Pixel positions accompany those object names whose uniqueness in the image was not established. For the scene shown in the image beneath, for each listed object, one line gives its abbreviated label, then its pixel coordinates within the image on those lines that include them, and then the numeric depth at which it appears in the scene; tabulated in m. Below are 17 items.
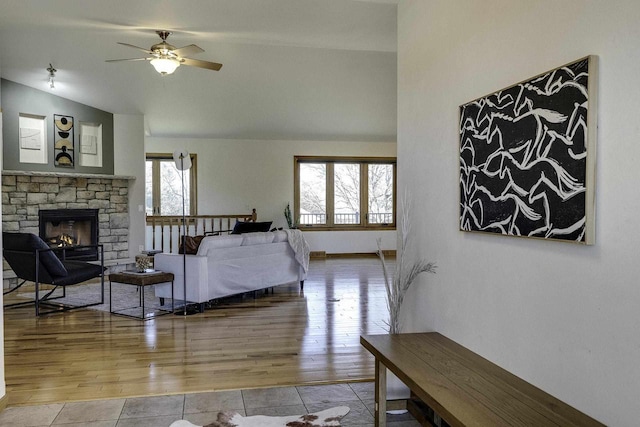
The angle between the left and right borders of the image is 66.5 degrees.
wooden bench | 1.83
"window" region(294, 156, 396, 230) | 11.07
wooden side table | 5.36
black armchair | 5.58
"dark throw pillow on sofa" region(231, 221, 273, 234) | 7.09
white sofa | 5.76
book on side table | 5.47
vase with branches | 3.13
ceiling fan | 5.32
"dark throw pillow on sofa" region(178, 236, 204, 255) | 6.04
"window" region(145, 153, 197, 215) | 10.34
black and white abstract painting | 1.82
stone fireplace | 7.23
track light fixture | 6.84
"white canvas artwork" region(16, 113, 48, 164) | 7.39
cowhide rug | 2.80
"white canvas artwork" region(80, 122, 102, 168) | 8.28
